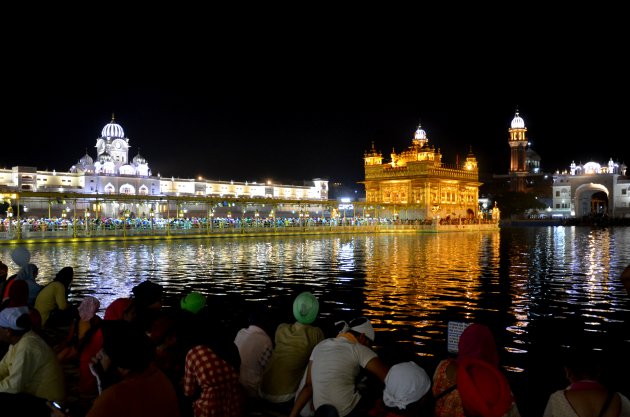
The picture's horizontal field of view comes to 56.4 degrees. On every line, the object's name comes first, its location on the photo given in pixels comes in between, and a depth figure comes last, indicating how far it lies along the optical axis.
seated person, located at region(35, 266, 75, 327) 9.27
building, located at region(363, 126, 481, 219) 67.06
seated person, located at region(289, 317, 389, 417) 5.41
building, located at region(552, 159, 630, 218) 92.25
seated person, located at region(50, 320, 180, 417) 3.71
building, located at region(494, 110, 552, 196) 110.00
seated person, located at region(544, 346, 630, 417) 4.14
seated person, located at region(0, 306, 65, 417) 5.19
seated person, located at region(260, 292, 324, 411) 6.42
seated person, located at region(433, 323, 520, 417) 3.94
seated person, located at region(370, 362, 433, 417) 4.34
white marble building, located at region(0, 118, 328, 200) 86.69
